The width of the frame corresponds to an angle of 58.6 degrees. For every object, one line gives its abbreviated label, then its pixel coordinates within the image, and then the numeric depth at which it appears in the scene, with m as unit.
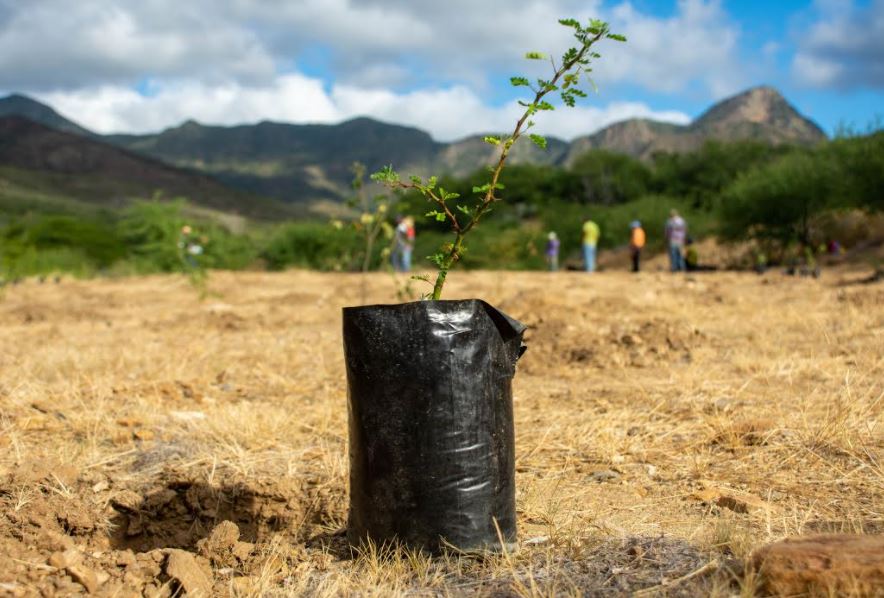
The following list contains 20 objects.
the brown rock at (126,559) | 2.26
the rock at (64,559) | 2.16
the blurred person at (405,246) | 16.22
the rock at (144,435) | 3.73
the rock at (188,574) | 2.14
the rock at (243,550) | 2.41
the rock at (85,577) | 2.10
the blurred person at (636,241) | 18.44
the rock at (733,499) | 2.60
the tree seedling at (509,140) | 2.23
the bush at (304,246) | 25.36
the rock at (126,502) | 2.93
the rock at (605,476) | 3.07
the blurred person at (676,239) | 17.52
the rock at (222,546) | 2.41
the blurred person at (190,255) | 11.00
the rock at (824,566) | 1.73
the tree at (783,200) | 20.59
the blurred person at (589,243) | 18.05
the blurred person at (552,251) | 20.52
